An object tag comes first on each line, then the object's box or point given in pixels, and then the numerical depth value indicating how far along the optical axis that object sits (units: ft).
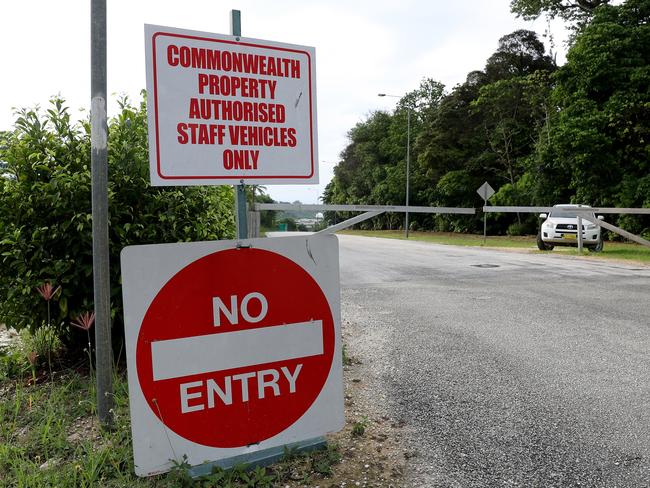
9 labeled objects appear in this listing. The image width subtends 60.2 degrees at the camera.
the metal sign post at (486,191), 84.72
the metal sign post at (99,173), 9.22
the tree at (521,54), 126.31
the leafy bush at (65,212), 12.69
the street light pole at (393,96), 106.63
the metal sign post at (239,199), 8.72
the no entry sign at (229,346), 7.70
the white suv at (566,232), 58.39
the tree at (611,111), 82.43
